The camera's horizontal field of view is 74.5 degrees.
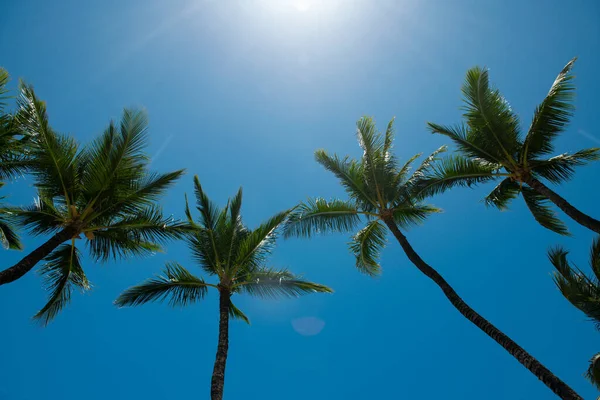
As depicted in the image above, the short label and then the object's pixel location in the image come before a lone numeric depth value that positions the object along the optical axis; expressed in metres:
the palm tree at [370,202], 14.78
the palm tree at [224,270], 13.16
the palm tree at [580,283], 12.12
